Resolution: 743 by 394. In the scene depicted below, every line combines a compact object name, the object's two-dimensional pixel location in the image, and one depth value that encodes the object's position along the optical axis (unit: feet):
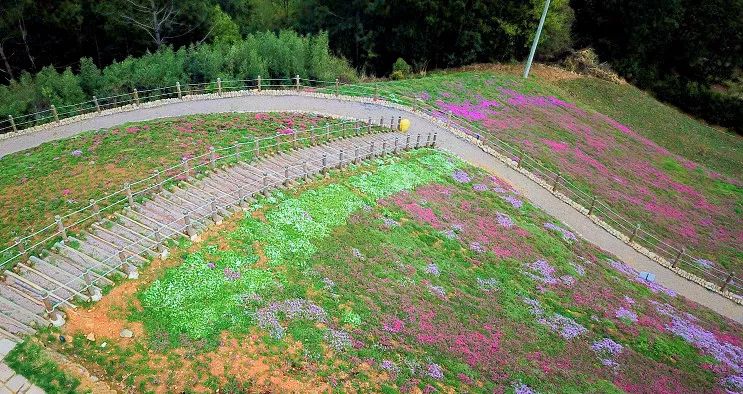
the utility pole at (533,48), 162.51
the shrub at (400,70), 178.50
